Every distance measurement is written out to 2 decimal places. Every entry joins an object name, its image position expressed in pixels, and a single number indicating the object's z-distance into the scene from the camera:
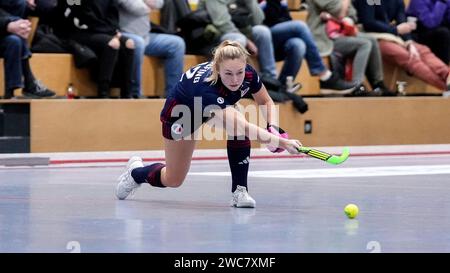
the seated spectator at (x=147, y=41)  13.57
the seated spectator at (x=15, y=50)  12.59
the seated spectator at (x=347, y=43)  15.42
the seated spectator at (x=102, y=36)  13.26
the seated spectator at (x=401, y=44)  16.05
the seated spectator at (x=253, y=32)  14.17
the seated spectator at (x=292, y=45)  14.75
